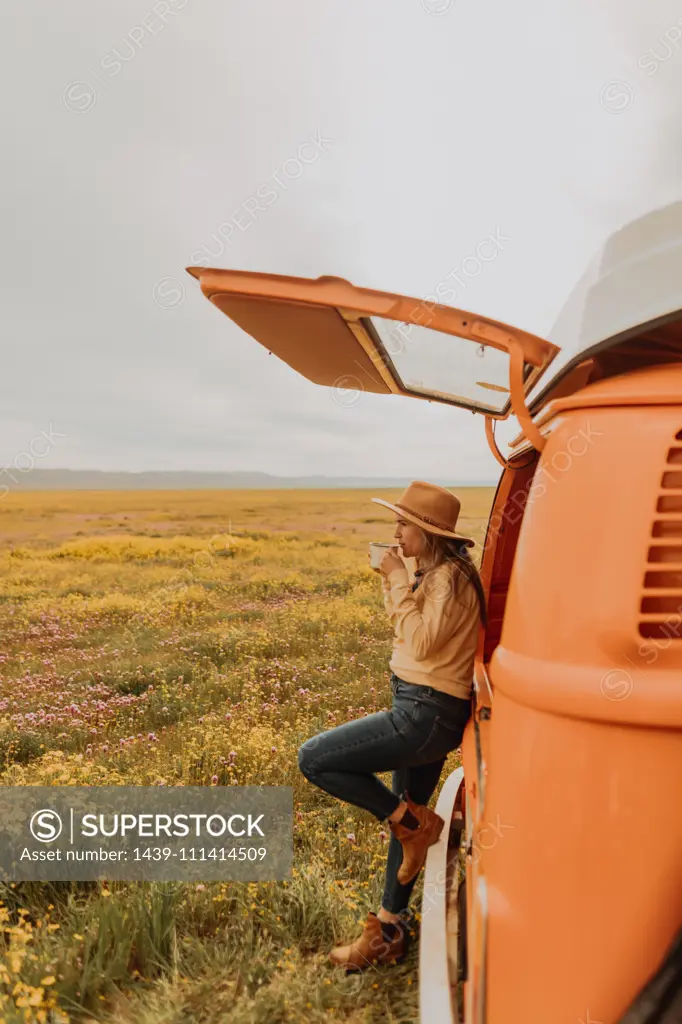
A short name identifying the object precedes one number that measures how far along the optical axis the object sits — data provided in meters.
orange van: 1.45
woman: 2.64
